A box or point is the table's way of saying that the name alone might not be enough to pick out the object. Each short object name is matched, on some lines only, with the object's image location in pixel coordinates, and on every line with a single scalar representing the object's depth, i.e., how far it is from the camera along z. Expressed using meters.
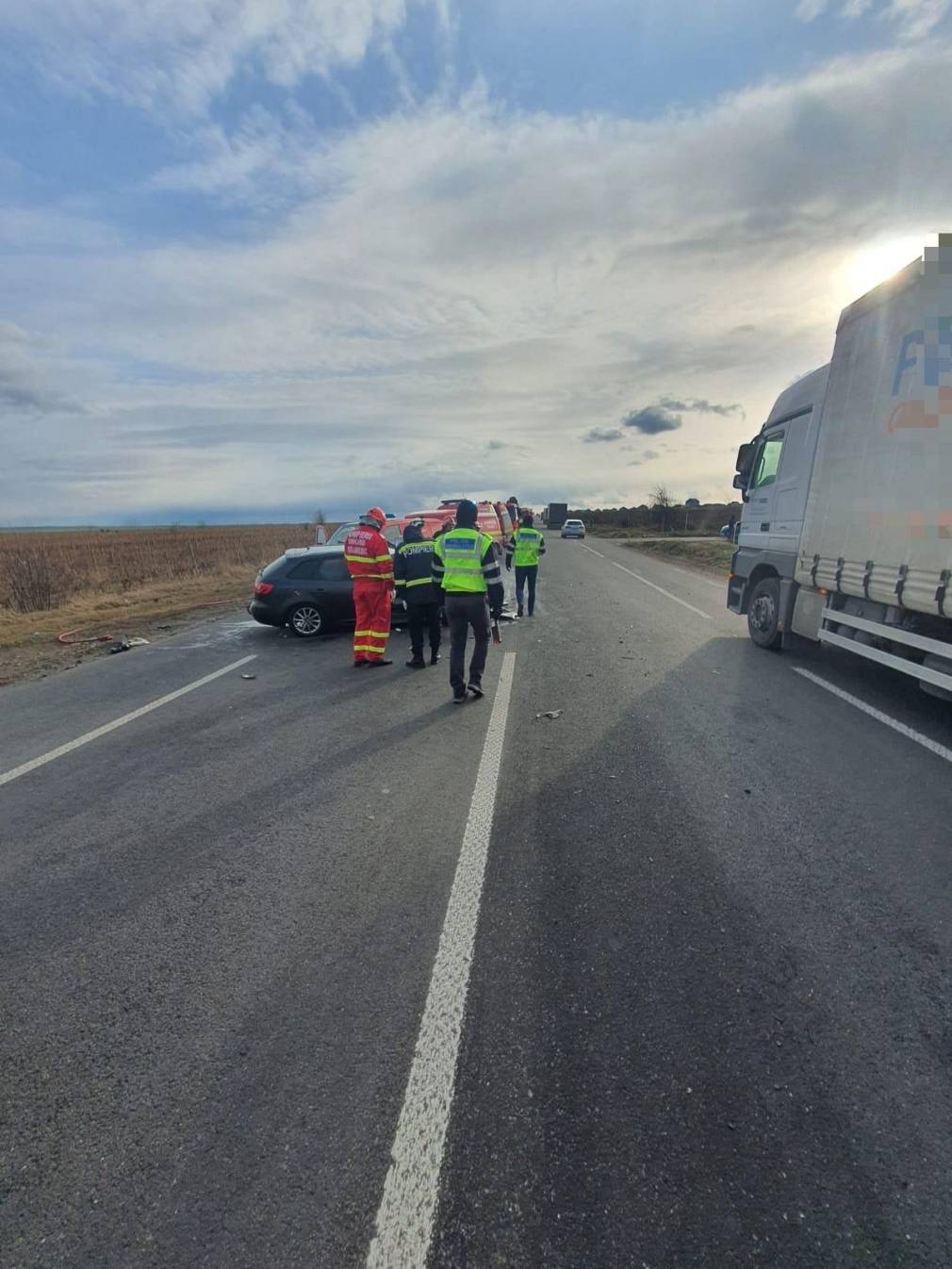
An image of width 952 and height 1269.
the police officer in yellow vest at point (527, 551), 10.45
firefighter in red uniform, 7.97
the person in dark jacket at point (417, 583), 7.78
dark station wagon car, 9.91
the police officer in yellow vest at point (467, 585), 6.36
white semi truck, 5.18
